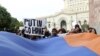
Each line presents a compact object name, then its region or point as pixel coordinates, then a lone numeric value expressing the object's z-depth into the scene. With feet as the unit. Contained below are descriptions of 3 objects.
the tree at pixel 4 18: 79.10
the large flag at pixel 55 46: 4.55
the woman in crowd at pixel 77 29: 10.05
